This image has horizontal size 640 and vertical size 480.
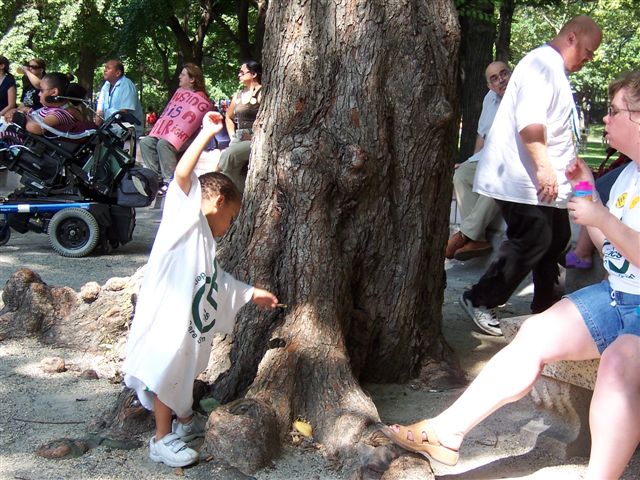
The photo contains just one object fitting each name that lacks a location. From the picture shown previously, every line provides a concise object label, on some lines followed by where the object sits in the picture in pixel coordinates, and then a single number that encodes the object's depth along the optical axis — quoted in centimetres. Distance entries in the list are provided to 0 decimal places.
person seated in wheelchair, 827
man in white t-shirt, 484
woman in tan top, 852
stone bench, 366
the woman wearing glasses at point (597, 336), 301
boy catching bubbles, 347
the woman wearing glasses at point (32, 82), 1146
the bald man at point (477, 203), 698
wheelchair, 827
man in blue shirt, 1000
